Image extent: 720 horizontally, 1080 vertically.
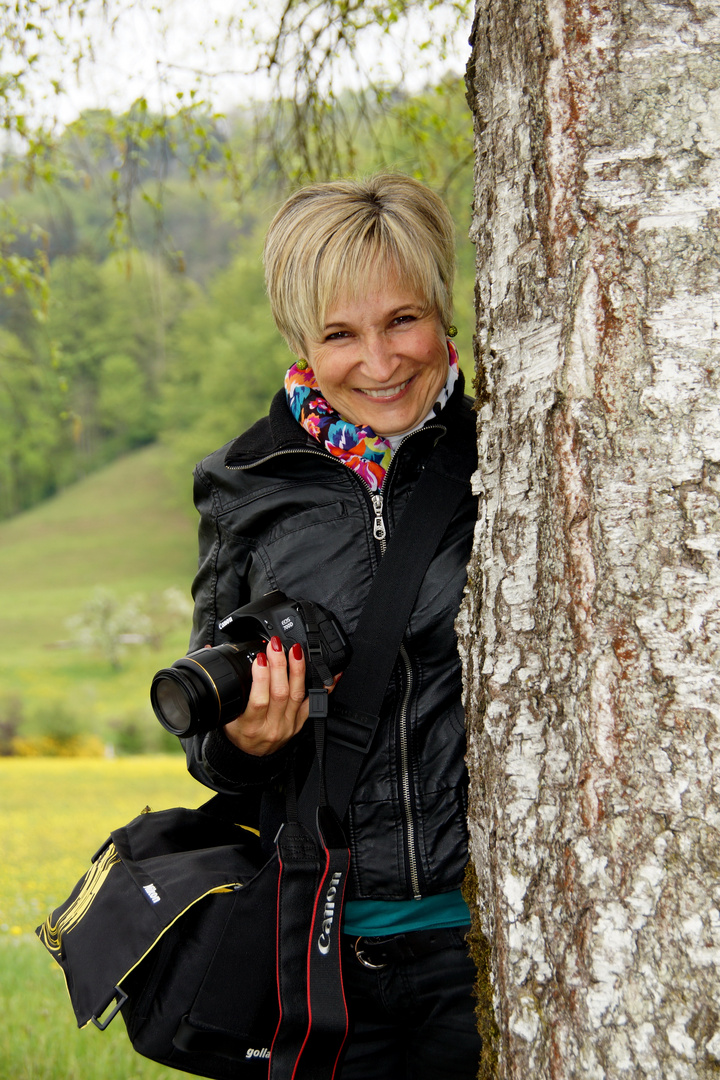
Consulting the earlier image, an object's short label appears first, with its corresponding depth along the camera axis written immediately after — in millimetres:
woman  3225
